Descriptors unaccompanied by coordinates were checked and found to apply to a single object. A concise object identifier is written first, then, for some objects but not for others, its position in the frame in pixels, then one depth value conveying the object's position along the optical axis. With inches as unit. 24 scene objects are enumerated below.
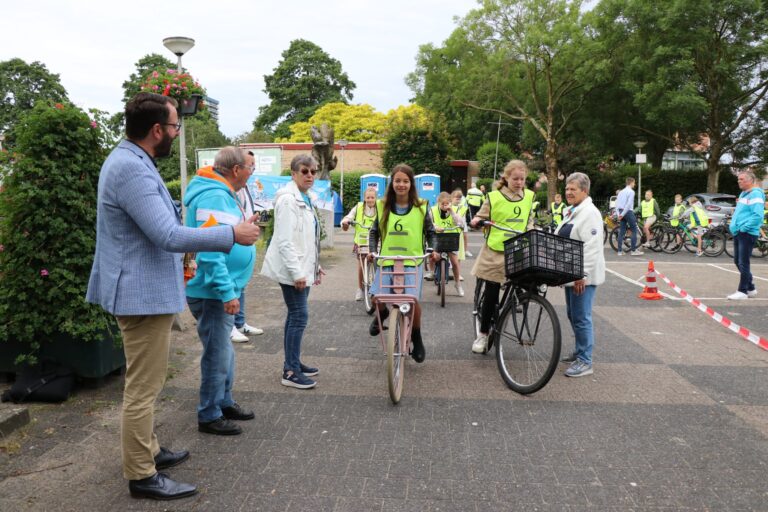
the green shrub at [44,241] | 166.9
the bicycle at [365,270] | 299.0
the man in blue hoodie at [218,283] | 137.5
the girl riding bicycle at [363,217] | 350.0
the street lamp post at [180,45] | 448.8
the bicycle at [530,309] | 174.4
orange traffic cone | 357.1
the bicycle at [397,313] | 168.9
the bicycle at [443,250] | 310.2
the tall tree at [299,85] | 2413.9
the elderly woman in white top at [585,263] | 202.4
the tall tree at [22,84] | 1802.4
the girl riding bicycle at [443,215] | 394.3
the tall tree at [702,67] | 1036.5
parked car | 874.1
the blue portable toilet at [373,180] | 1133.8
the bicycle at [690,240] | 610.5
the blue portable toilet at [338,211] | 881.0
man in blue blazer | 110.1
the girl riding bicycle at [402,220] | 196.1
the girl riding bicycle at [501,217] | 213.3
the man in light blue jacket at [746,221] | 336.5
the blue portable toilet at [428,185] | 1157.1
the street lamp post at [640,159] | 997.7
